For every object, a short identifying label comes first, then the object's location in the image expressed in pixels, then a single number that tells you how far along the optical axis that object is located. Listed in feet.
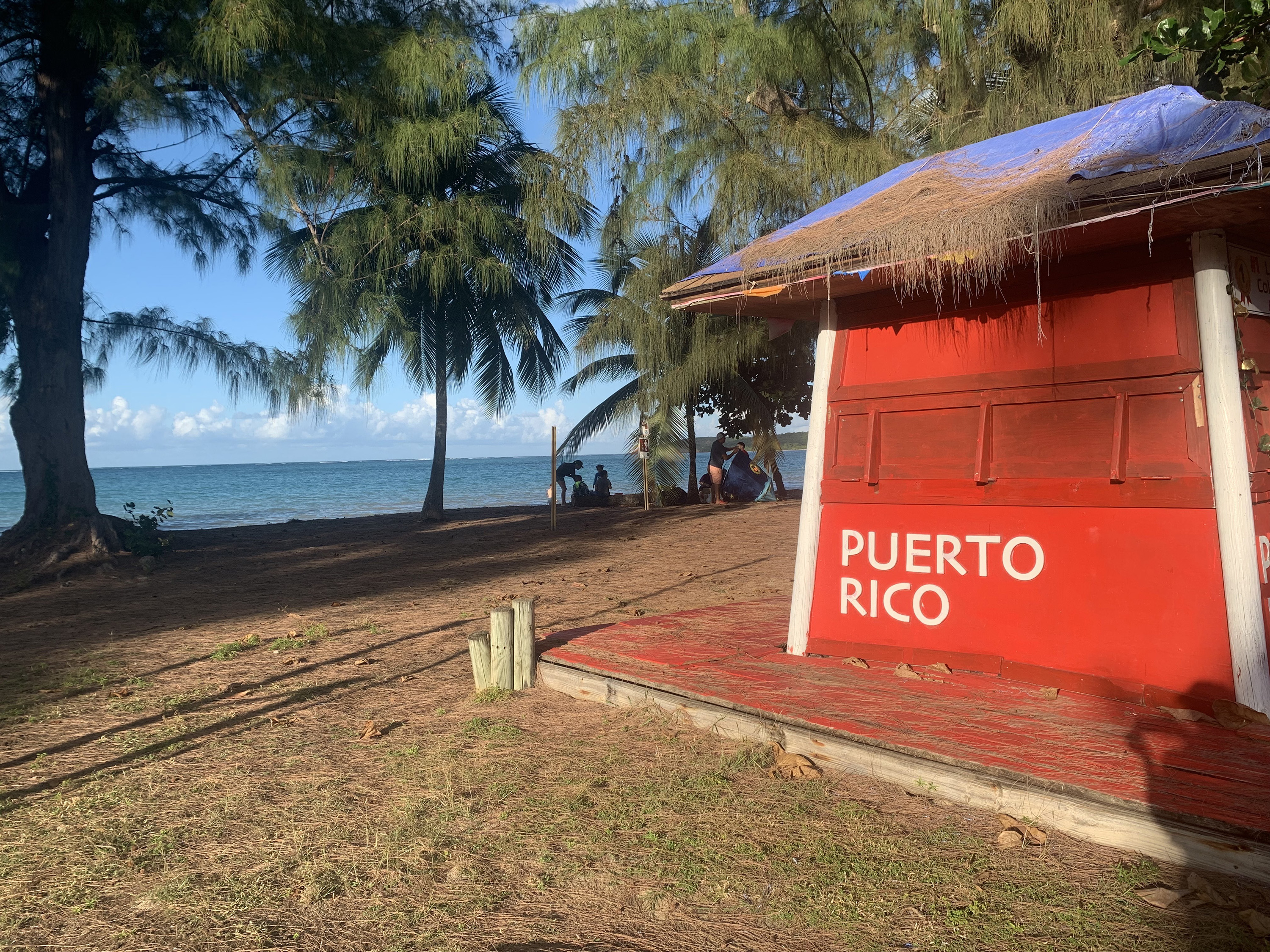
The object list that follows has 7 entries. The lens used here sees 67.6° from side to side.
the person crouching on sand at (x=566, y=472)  79.71
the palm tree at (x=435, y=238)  45.52
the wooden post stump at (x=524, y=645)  20.45
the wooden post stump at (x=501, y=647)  20.45
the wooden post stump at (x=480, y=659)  20.58
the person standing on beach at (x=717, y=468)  73.51
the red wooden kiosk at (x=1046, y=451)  14.57
